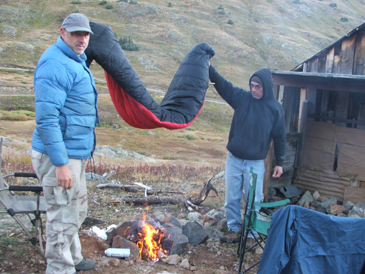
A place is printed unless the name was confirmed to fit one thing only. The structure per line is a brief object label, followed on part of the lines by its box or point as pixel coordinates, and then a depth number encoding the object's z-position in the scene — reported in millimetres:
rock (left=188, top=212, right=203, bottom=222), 4648
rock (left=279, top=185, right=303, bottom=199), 5684
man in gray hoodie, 3666
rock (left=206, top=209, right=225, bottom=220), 4633
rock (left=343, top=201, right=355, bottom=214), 5201
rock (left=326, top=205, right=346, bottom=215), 5117
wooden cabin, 5492
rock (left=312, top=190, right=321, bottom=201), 5684
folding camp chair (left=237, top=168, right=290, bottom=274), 2924
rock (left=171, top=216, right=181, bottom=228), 4119
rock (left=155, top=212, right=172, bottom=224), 4063
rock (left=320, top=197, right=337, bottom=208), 5391
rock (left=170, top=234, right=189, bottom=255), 3488
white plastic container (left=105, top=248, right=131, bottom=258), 3219
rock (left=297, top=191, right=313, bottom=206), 5493
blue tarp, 2248
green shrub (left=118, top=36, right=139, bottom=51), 41125
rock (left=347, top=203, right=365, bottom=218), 5007
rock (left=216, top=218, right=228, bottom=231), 4228
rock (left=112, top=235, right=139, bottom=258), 3320
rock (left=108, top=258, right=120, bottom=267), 3079
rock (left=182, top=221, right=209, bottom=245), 3779
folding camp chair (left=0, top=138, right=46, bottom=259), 2799
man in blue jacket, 2244
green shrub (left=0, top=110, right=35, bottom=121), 17906
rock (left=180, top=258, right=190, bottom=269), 3270
